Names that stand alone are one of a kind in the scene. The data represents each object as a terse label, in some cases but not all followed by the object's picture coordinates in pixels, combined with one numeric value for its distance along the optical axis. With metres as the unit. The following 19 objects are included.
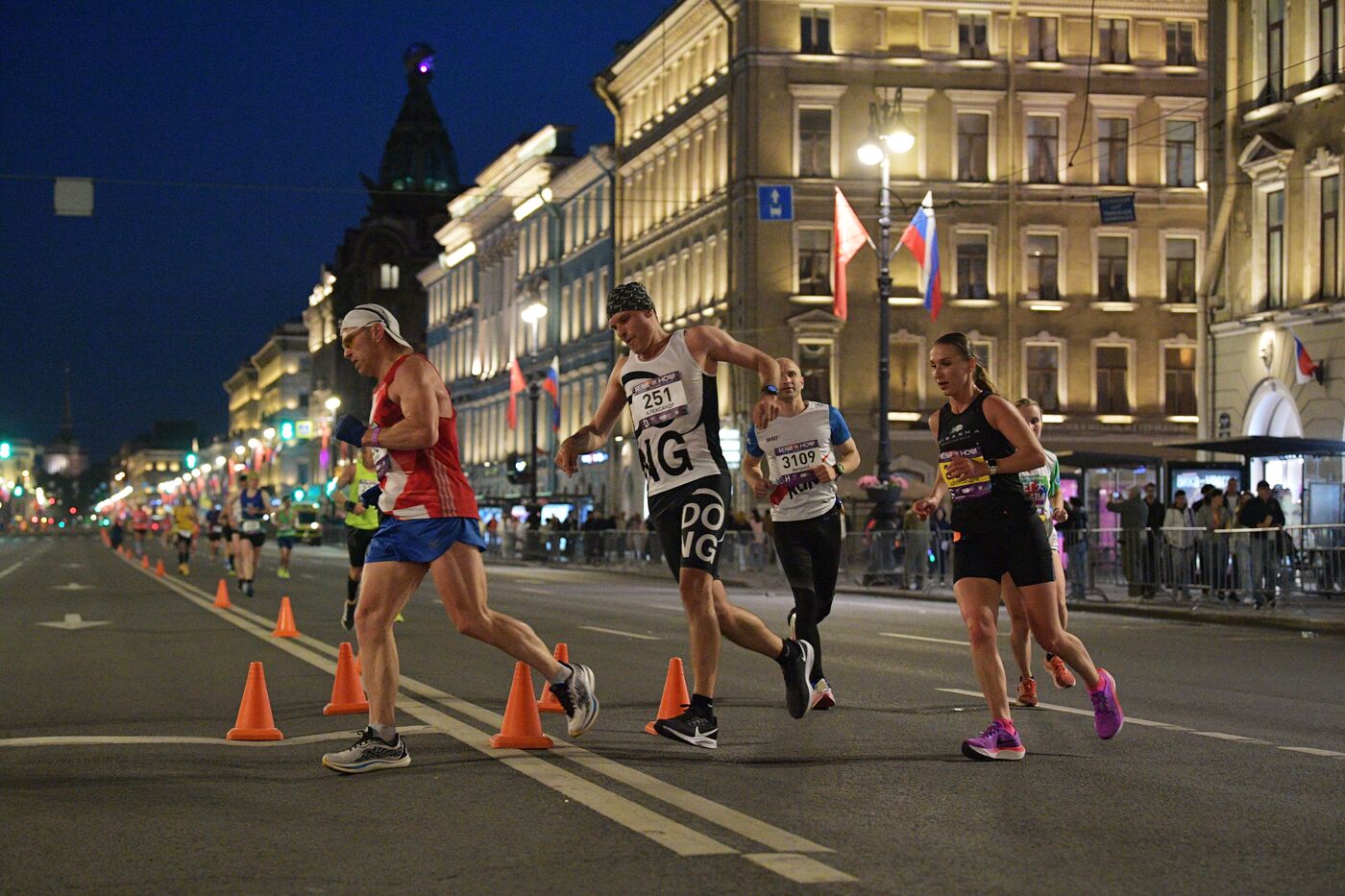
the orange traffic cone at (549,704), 10.79
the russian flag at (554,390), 62.28
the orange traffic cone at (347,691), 10.84
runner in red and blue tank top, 8.46
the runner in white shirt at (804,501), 11.07
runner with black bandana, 9.19
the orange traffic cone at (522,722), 9.02
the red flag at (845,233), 39.38
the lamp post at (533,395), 54.81
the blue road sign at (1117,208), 39.84
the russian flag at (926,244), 39.28
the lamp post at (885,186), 33.62
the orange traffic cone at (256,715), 9.48
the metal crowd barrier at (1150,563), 23.92
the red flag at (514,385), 66.50
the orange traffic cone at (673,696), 9.95
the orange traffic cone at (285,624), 18.09
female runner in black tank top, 9.09
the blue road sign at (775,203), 48.16
